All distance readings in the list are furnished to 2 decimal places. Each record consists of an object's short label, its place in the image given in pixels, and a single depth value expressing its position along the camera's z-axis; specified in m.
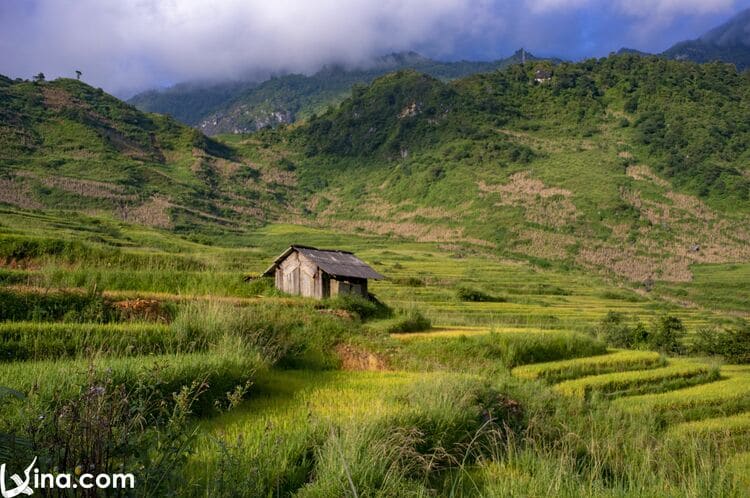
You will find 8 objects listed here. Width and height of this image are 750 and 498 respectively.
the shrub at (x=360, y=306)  21.31
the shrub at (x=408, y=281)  48.62
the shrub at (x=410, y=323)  21.50
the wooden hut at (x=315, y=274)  24.45
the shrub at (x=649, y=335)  32.06
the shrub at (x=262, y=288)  22.38
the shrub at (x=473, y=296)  43.41
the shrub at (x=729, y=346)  29.83
